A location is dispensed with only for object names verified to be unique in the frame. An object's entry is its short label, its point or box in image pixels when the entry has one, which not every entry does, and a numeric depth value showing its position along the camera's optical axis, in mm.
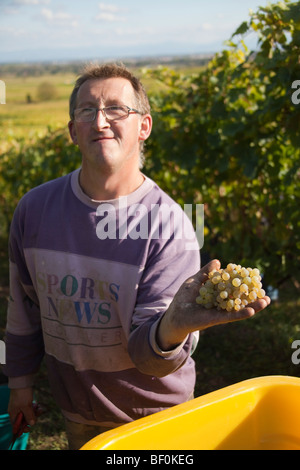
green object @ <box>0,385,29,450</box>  2248
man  1626
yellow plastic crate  1150
